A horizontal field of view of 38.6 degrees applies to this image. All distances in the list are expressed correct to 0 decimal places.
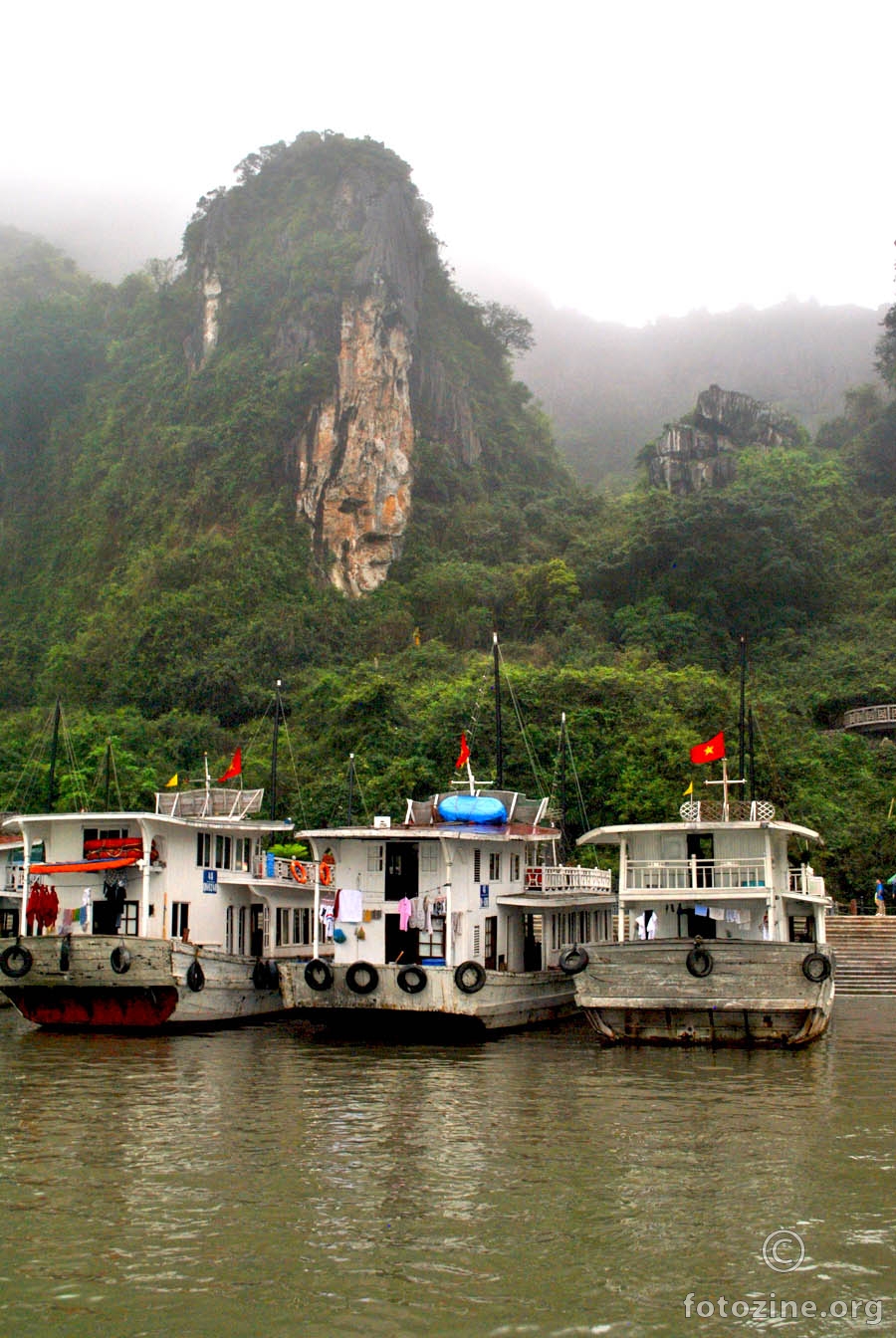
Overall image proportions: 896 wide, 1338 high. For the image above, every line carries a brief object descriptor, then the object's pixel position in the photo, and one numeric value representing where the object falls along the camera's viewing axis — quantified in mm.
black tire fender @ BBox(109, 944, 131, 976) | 22000
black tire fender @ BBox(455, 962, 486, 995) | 21625
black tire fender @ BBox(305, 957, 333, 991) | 22062
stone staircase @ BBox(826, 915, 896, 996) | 30453
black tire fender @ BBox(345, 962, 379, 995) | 21766
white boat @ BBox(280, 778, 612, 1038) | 21812
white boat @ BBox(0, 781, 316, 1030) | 22219
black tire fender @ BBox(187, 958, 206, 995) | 22797
